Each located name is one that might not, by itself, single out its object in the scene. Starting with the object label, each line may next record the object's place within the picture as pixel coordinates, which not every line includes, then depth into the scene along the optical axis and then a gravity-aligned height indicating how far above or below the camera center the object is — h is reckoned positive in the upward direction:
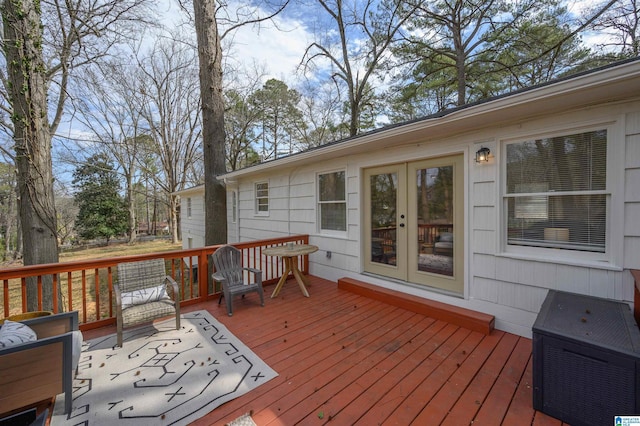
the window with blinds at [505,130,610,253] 2.44 +0.11
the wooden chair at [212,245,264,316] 3.48 -0.95
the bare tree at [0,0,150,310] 3.09 +0.94
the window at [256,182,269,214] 6.82 +0.24
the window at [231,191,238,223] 8.41 +0.01
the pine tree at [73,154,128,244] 17.84 +0.62
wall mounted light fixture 2.98 +0.57
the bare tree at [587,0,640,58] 5.70 +4.00
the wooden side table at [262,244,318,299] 4.00 -0.73
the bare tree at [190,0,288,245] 5.28 +1.92
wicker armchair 2.75 -0.99
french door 3.36 -0.24
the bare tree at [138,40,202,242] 13.41 +5.88
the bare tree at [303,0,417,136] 9.43 +6.51
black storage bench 1.53 -1.03
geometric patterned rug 1.81 -1.41
